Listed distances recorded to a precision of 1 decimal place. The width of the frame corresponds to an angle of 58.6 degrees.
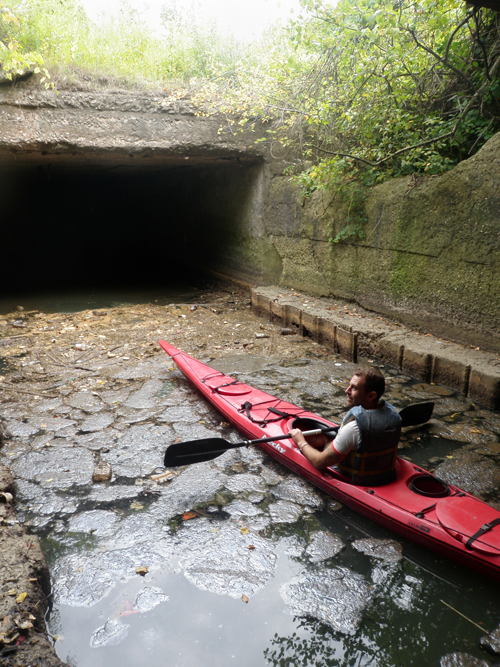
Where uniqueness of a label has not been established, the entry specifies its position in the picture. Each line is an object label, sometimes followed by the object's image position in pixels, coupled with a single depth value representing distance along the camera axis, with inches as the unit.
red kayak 90.4
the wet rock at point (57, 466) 123.1
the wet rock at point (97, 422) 150.2
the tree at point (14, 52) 182.9
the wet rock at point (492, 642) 77.5
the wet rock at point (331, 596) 84.2
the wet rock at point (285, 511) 110.5
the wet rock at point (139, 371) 194.4
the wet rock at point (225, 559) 92.0
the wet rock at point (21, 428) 146.3
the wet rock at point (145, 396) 168.4
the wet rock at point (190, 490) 113.7
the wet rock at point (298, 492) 116.7
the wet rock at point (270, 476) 125.0
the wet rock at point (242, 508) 112.2
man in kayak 104.0
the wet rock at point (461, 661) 75.0
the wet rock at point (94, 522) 105.2
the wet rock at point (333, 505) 113.8
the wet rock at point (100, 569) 88.4
